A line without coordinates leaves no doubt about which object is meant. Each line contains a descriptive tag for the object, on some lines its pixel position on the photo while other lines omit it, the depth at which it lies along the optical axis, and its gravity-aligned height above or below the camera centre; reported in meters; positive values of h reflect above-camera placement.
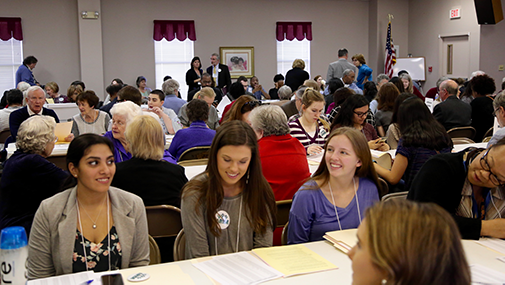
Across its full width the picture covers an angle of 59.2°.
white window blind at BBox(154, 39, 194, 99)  12.34 +1.17
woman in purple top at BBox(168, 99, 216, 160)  4.09 -0.31
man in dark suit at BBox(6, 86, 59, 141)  5.14 -0.09
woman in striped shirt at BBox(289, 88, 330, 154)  4.34 -0.26
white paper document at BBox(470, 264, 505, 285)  1.58 -0.66
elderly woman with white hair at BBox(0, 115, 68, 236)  2.63 -0.50
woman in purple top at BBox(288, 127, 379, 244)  2.16 -0.47
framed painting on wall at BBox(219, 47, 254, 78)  12.77 +1.12
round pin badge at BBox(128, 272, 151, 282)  1.63 -0.65
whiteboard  13.39 +0.91
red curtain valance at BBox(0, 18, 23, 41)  10.85 +1.78
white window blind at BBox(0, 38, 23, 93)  11.10 +1.02
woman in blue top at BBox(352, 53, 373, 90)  9.98 +0.61
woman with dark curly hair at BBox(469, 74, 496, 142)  5.66 -0.11
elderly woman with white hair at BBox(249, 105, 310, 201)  2.93 -0.38
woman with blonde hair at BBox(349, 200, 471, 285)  0.76 -0.26
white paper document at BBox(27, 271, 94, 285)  1.62 -0.66
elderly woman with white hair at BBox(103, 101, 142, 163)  3.64 -0.20
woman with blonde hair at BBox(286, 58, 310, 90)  9.79 +0.46
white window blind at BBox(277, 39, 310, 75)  13.44 +1.38
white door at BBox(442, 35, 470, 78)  12.15 +1.11
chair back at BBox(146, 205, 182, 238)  2.30 -0.63
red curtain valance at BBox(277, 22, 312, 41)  13.16 +2.02
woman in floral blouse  1.82 -0.52
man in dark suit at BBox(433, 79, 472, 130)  5.67 -0.22
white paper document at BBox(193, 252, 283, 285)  1.63 -0.66
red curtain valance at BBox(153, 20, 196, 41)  12.03 +1.90
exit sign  12.22 +2.28
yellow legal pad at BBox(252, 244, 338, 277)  1.71 -0.65
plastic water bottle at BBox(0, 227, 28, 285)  1.30 -0.45
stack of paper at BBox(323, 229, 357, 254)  1.91 -0.62
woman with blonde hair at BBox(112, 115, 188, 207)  2.52 -0.41
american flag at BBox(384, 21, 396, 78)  13.26 +1.22
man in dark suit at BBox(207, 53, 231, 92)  11.30 +0.62
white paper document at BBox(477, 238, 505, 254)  1.91 -0.65
